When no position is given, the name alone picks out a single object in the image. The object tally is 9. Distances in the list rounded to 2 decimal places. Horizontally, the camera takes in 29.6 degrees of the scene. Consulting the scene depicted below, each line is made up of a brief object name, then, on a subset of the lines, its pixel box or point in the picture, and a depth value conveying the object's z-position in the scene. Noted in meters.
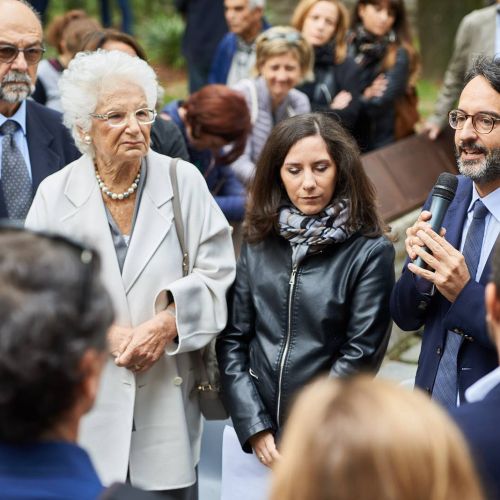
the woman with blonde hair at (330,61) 6.19
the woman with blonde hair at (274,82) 5.39
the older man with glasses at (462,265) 2.95
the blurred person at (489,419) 1.97
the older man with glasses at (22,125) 3.90
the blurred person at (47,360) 1.71
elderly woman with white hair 3.37
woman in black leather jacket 3.33
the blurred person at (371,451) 1.52
